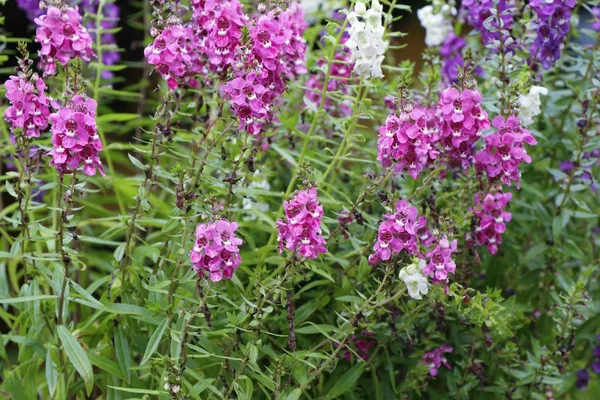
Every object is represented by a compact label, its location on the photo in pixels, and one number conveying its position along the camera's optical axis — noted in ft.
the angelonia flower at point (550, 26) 10.20
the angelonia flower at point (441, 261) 8.07
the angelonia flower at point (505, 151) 8.66
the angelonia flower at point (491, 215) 9.18
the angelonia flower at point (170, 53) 8.55
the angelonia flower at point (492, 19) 10.07
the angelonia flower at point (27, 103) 8.34
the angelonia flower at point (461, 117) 8.28
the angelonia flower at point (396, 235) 8.19
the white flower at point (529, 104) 9.98
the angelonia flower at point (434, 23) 12.69
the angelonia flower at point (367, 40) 9.00
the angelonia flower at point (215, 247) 7.59
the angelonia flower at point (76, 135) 7.80
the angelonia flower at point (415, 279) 8.07
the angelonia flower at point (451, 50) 12.75
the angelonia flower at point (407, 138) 7.98
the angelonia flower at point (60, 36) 8.49
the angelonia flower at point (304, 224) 7.56
